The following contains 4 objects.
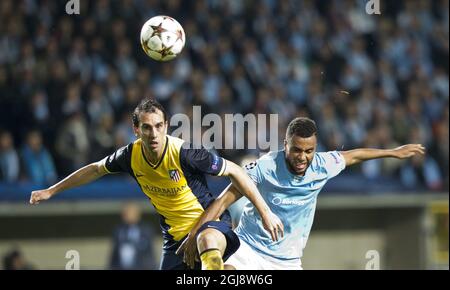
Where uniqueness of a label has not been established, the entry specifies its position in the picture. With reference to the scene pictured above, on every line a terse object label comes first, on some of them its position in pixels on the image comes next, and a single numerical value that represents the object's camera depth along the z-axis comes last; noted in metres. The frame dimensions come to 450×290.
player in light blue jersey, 16.22
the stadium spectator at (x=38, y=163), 23.83
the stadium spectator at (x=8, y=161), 24.03
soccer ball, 17.27
